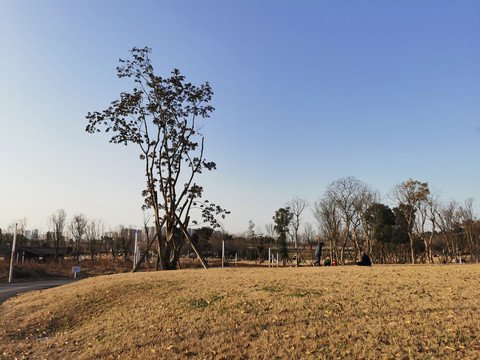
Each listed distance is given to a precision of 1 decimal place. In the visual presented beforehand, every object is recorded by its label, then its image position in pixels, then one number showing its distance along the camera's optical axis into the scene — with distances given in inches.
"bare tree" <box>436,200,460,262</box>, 1626.5
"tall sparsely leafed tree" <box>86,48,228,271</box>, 855.1
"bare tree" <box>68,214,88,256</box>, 2218.3
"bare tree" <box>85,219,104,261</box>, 2322.2
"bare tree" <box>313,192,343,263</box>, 1672.0
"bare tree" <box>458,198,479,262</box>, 1505.0
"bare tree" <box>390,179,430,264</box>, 1557.6
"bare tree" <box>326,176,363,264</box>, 1627.1
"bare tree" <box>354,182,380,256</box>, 1611.7
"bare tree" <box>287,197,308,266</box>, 2125.0
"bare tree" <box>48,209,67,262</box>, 2000.5
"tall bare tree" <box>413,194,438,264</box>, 1507.1
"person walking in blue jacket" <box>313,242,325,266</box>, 769.0
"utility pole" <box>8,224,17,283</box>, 848.3
